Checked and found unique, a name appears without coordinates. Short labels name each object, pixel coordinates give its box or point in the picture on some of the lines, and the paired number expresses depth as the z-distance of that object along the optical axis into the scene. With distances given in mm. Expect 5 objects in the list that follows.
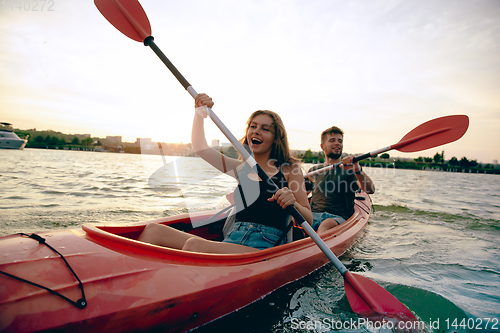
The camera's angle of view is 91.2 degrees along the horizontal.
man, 3930
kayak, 1162
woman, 2066
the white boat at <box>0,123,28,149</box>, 37281
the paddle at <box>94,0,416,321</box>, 2028
